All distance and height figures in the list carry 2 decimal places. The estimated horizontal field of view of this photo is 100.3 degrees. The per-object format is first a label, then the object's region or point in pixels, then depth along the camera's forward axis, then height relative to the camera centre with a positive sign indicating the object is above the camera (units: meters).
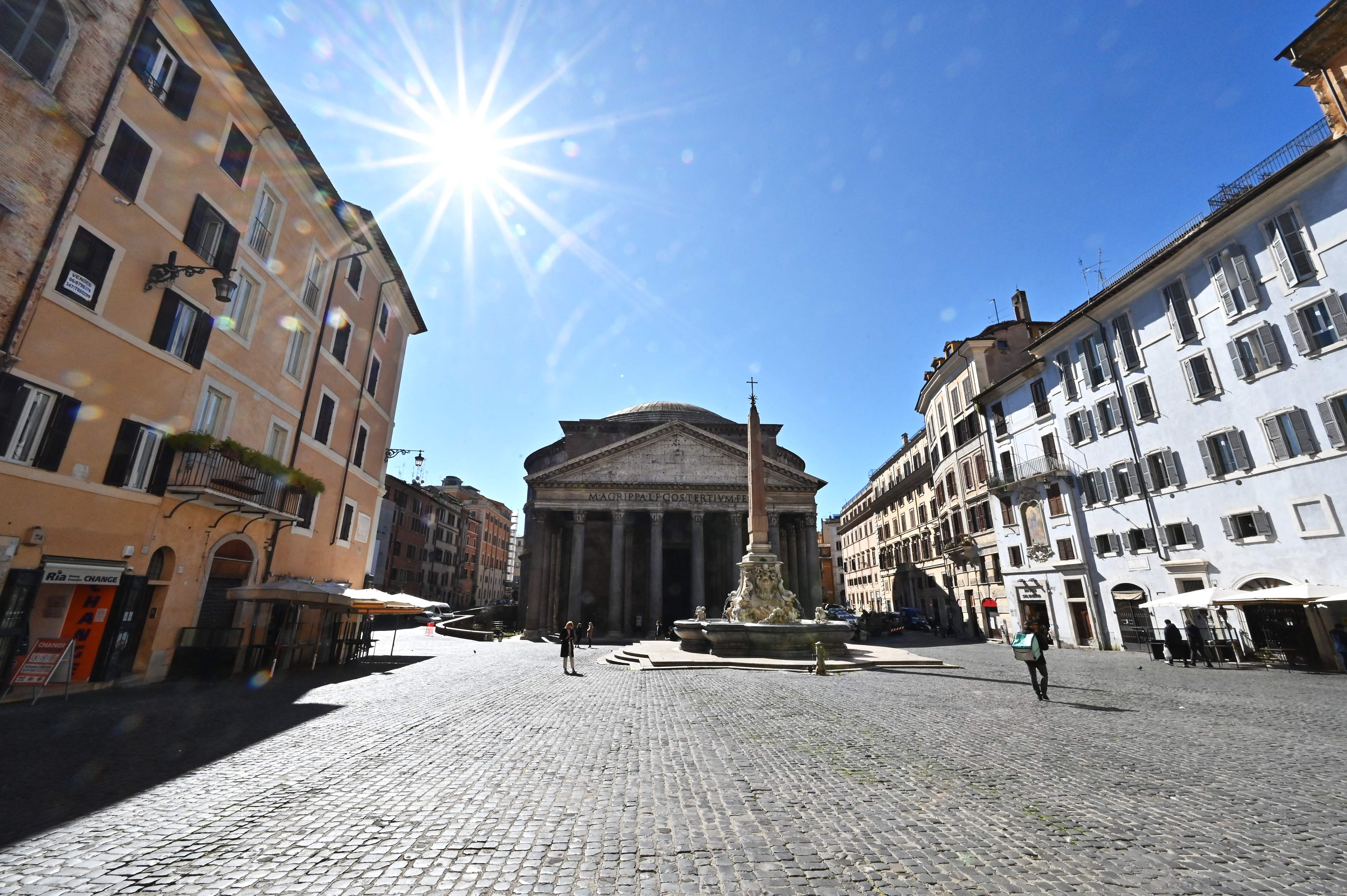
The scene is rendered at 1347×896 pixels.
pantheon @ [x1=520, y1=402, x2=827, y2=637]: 38.03 +6.27
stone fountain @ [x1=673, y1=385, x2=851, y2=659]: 18.14 -0.16
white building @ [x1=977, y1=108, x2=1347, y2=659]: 16.62 +6.63
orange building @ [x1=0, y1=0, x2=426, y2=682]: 10.44 +5.00
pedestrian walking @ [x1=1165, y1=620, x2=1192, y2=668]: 18.61 -0.86
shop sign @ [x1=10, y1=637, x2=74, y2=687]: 9.55 -0.78
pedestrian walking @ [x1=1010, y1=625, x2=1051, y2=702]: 10.64 -0.68
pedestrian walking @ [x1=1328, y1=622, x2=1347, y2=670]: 15.13 -0.59
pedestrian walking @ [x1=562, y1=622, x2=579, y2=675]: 17.69 -0.83
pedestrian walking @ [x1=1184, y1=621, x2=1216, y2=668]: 18.44 -0.78
